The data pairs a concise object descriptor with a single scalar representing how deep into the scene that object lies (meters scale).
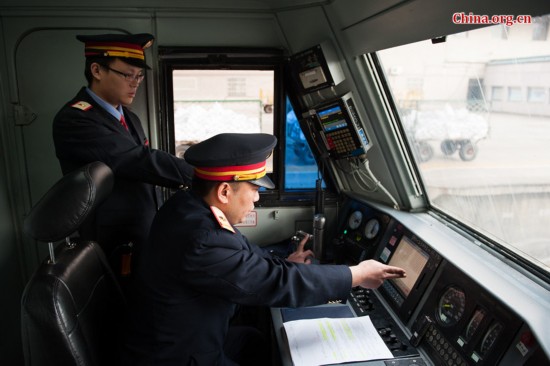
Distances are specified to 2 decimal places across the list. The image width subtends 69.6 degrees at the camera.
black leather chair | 1.14
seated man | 1.25
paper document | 1.31
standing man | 1.83
